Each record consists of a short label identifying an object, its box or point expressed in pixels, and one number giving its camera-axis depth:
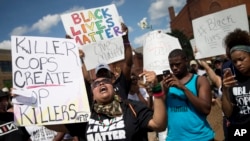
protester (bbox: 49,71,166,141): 1.60
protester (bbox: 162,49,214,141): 1.92
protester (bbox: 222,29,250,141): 1.87
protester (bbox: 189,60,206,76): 5.47
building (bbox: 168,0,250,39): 28.91
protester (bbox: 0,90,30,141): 2.28
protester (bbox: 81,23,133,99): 2.30
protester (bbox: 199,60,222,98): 2.61
